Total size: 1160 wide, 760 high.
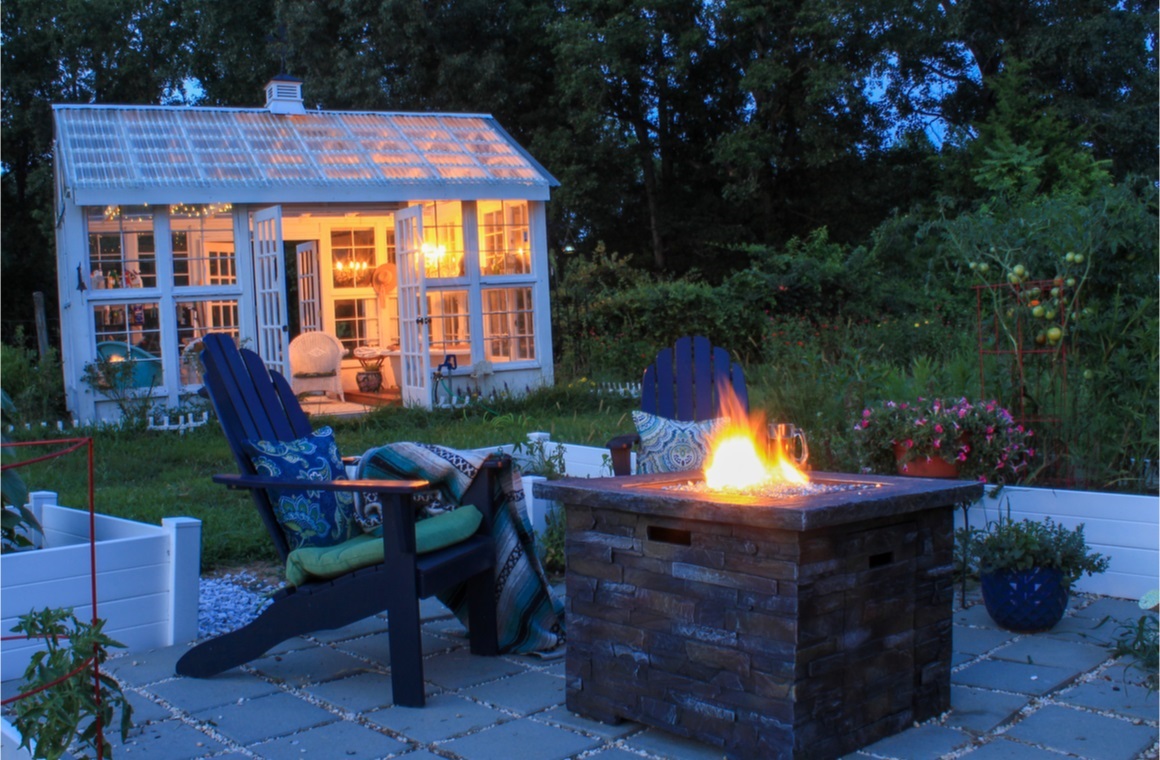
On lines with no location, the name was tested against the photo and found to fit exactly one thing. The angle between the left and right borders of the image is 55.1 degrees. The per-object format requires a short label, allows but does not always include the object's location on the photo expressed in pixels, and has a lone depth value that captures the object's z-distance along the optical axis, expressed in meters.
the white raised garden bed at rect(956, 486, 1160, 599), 4.10
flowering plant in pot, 4.54
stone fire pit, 2.64
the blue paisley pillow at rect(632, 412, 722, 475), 4.57
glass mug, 3.19
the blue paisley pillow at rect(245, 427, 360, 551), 3.70
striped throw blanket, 3.75
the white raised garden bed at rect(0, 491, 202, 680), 3.54
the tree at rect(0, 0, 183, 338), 20.03
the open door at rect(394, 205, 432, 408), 10.13
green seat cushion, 3.34
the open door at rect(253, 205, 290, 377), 9.66
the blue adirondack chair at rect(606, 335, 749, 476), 4.62
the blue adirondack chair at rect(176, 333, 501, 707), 3.22
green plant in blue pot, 3.70
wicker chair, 11.20
